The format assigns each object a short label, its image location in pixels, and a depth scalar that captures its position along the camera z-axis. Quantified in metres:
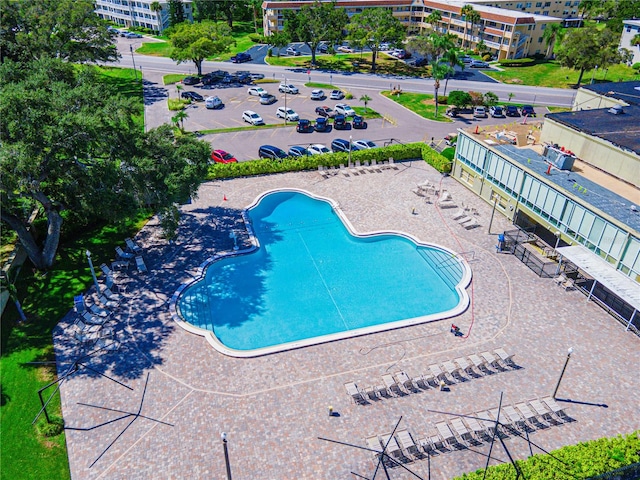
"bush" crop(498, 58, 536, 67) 88.12
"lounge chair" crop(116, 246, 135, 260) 32.78
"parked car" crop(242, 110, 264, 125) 59.13
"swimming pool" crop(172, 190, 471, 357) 28.22
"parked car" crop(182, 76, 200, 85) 74.44
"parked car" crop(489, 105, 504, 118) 62.91
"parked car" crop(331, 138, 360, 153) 50.03
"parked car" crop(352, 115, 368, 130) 58.34
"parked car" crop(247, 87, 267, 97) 69.94
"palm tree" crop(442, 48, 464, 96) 63.49
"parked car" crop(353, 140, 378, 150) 50.56
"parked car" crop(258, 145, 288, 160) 48.22
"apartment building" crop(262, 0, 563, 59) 89.75
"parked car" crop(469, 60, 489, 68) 88.33
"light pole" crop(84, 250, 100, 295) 28.54
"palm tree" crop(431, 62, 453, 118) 62.19
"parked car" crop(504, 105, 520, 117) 63.75
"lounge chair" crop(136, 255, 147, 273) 31.81
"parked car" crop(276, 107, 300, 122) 60.59
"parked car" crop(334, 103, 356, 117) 61.95
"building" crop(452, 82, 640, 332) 28.91
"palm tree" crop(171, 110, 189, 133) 54.23
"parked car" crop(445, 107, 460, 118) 63.23
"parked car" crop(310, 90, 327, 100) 68.62
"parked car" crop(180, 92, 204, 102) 67.38
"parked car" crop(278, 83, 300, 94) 70.01
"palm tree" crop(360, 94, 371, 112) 63.50
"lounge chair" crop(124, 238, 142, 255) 33.50
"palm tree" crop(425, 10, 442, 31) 97.75
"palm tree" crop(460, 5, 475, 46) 91.56
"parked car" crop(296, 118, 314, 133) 57.19
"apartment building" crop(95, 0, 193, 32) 114.81
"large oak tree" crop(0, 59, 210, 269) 25.50
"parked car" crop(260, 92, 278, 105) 67.12
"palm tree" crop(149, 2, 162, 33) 110.52
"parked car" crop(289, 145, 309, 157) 48.41
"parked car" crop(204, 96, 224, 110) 64.48
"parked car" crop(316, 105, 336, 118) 62.44
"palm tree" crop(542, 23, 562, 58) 88.38
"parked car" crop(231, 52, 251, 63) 88.69
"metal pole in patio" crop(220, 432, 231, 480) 17.02
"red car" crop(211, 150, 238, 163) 47.59
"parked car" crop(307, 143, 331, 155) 48.97
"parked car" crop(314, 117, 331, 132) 57.50
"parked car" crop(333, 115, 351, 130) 58.32
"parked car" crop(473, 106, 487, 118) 62.49
